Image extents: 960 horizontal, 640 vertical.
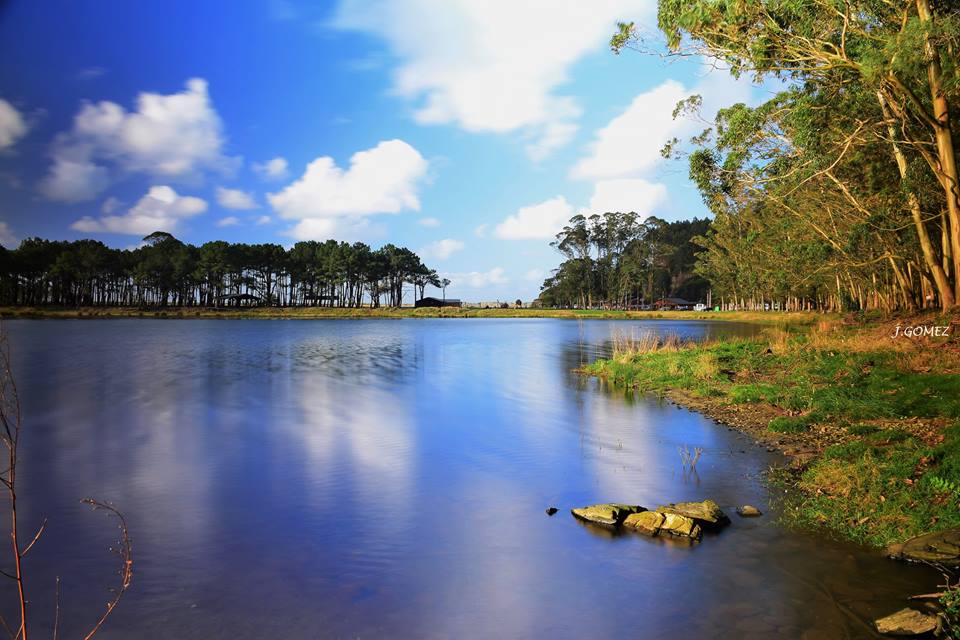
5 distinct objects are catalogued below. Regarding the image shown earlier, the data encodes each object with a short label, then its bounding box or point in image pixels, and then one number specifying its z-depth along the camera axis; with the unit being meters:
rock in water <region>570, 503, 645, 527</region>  8.99
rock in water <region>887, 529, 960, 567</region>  7.24
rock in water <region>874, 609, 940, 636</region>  5.88
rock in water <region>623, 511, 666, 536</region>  8.72
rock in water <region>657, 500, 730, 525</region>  8.90
